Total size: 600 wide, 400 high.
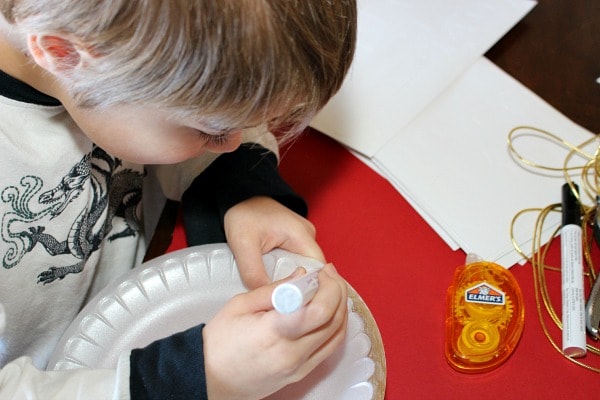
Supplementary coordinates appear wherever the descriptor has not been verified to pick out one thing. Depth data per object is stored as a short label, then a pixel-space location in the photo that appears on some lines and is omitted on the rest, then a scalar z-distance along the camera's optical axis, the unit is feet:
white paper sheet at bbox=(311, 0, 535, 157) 2.82
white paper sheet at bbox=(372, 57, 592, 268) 2.58
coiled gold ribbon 2.39
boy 1.52
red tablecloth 2.28
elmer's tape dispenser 2.28
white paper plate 2.10
